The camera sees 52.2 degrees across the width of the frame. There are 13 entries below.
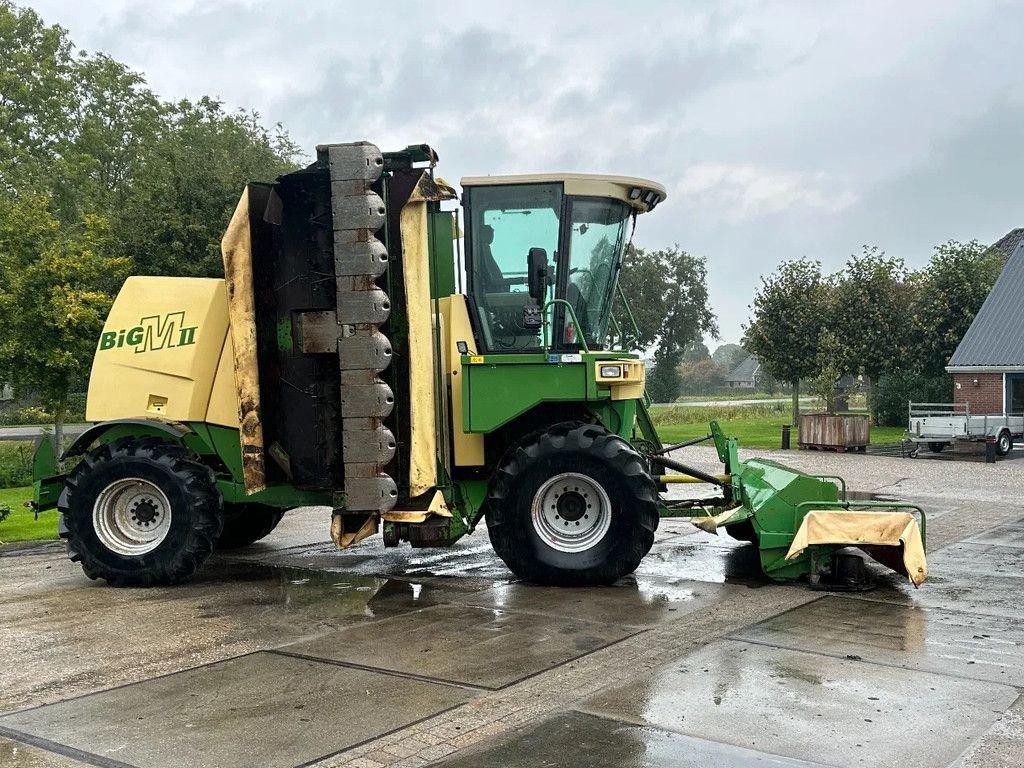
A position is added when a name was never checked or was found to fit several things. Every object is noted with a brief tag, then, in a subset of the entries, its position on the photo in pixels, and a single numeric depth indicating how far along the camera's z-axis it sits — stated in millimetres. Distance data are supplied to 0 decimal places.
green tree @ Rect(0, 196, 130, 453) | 16453
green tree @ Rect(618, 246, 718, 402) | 77562
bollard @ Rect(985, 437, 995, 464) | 23781
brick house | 30203
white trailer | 25516
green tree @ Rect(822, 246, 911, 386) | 35031
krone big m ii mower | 8539
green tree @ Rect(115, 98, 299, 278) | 21406
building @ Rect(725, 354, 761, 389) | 123088
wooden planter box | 25844
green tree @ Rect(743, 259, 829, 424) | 35000
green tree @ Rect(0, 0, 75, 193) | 41062
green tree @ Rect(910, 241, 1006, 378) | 34656
